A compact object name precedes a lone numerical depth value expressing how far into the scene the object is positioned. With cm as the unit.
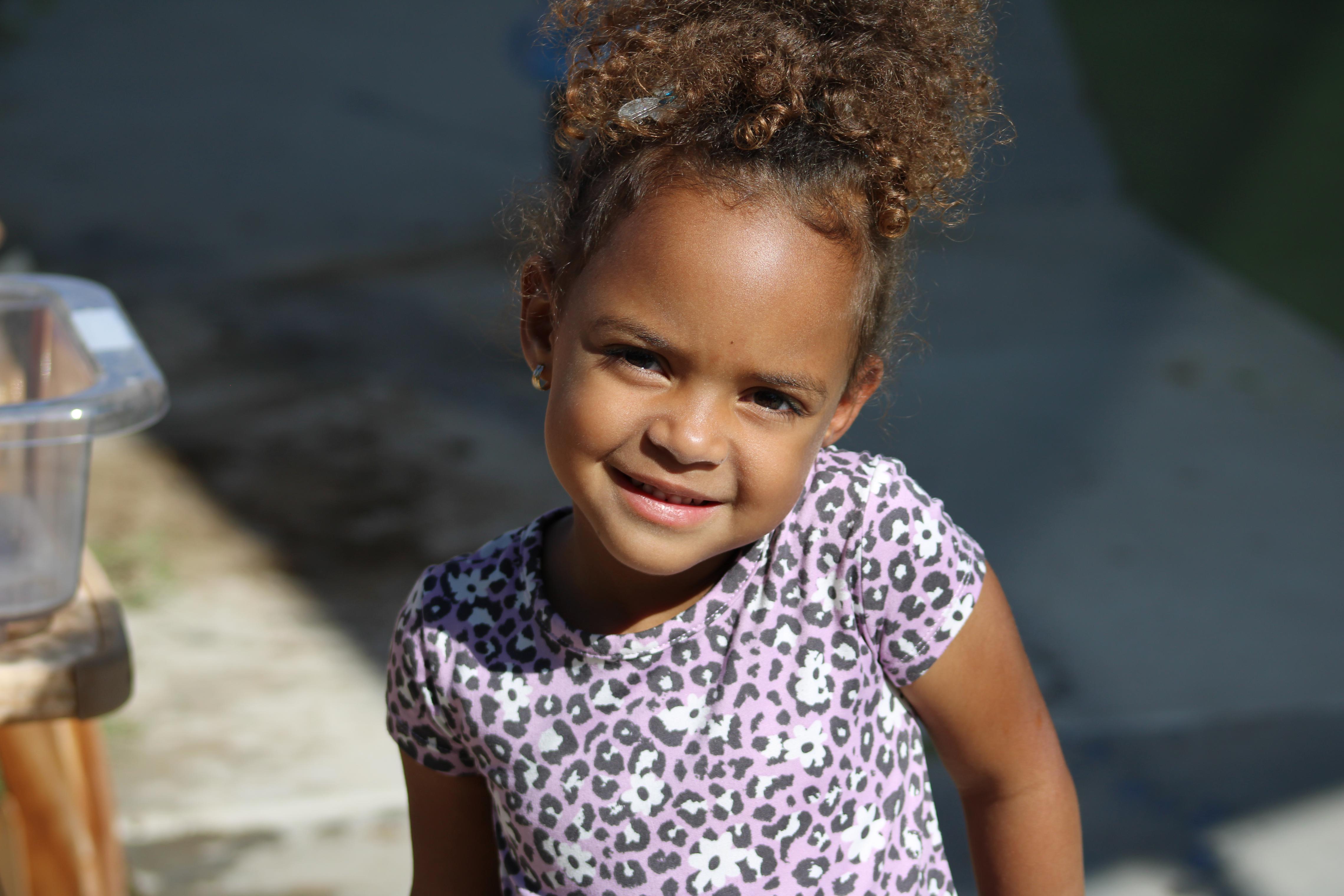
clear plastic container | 142
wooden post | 146
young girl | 127
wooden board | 146
